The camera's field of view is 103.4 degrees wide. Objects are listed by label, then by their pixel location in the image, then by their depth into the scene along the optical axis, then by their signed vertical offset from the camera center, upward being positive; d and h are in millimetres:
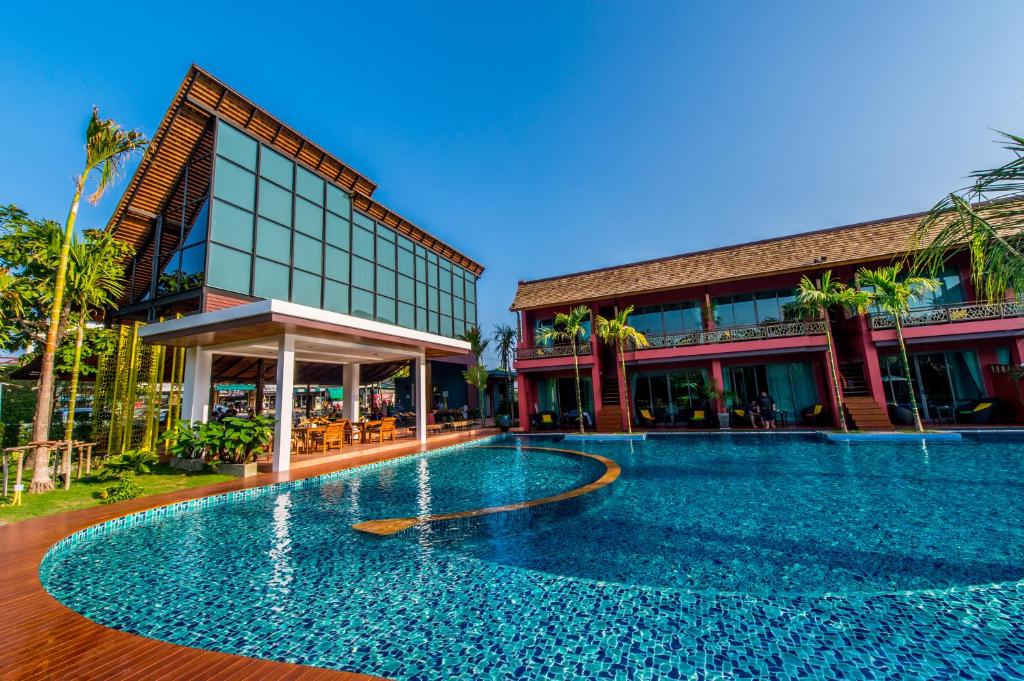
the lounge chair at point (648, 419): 18562 -1437
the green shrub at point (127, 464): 8969 -1147
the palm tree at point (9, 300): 8625 +2586
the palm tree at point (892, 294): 13406 +2778
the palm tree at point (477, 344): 24969 +3283
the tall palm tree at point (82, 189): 8078 +5028
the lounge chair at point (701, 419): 17406 -1450
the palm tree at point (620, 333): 17500 +2417
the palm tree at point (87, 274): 9125 +3299
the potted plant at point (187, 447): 9719 -874
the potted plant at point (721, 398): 16750 -626
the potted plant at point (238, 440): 9906 -796
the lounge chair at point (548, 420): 19562 -1340
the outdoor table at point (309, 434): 13461 -1009
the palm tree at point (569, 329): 17752 +2908
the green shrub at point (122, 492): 7395 -1459
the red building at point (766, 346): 14797 +1430
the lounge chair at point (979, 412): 13966 -1405
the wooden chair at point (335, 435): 13312 -1071
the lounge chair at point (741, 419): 16656 -1488
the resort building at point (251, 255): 11047 +5516
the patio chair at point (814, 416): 16062 -1464
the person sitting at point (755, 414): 16359 -1296
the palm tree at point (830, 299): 14523 +2910
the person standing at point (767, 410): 16109 -1150
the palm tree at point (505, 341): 26047 +3472
